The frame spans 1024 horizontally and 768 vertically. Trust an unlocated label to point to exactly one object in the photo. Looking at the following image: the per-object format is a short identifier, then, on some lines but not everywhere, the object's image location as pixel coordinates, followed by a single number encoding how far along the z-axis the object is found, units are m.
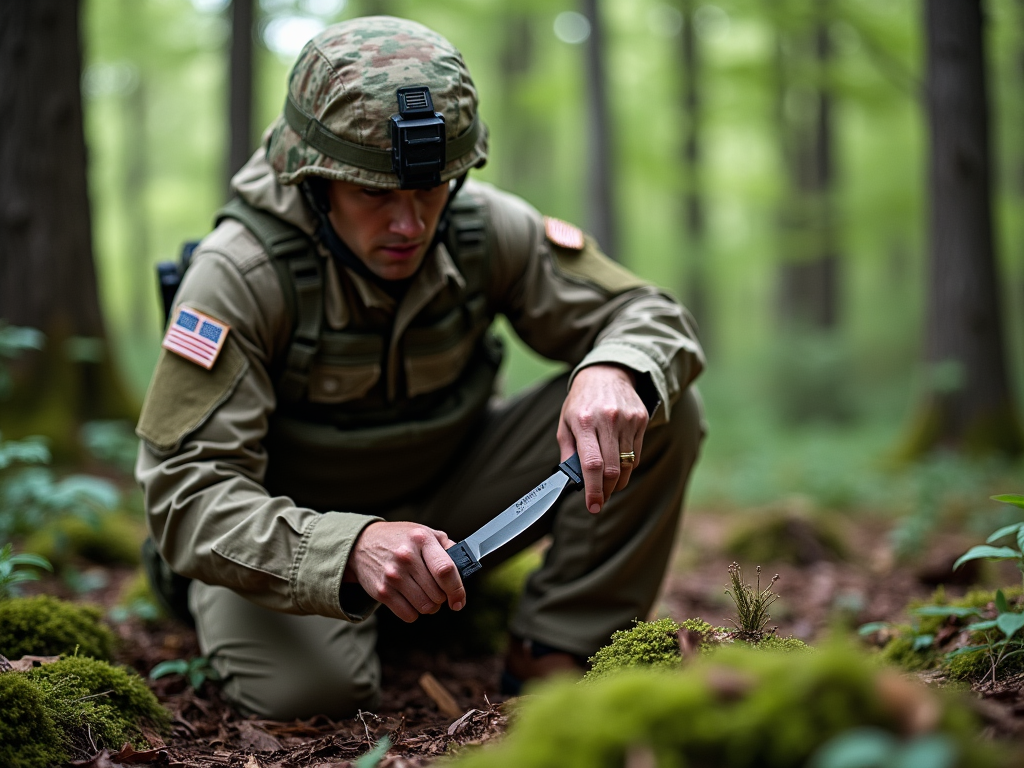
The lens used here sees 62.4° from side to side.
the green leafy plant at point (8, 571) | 2.04
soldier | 2.21
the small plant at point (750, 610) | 1.74
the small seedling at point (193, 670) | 2.53
